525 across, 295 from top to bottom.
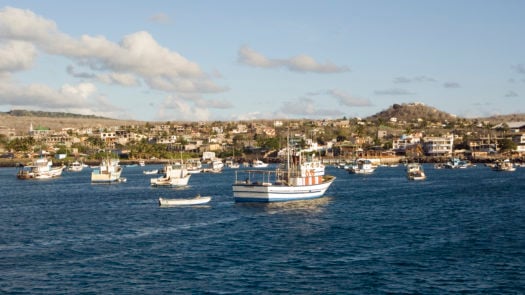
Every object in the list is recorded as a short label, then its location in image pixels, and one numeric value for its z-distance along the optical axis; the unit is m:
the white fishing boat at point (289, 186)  90.12
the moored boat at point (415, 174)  154.88
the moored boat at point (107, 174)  158.00
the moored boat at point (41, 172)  185.12
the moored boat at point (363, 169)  194.50
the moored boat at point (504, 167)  194.88
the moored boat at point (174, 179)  136.86
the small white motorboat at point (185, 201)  93.06
